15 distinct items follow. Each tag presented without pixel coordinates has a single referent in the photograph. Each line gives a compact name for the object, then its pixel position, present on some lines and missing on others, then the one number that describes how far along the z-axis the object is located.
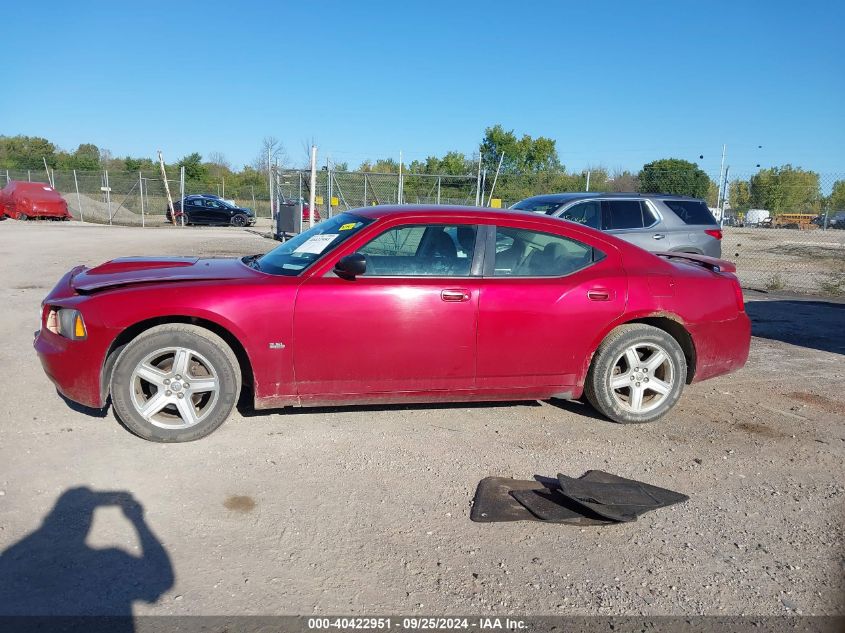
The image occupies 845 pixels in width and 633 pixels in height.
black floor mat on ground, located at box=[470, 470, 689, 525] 3.39
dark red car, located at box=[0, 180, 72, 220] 28.31
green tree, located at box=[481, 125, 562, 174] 49.97
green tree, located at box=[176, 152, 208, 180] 53.47
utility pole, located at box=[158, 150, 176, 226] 30.31
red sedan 4.08
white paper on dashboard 4.52
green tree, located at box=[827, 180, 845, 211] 30.45
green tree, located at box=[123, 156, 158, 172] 57.79
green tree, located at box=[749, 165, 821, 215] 22.39
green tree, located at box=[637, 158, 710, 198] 26.84
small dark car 30.73
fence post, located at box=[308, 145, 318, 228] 15.51
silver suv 9.46
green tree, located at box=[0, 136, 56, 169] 53.94
